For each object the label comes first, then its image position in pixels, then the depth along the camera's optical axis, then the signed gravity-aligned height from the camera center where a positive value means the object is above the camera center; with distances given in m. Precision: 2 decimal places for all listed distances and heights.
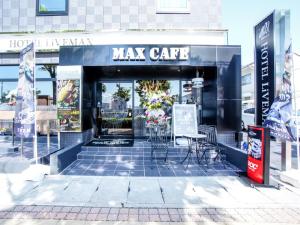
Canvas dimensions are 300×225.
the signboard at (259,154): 3.92 -0.90
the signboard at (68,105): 6.69 +0.27
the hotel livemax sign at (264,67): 4.93 +1.24
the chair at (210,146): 5.71 -1.00
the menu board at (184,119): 6.71 -0.24
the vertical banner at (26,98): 4.63 +0.36
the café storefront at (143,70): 6.71 +1.61
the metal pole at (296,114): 4.23 -0.05
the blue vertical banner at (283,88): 4.32 +0.58
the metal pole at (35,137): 4.64 -0.61
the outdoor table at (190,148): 5.69 -1.14
